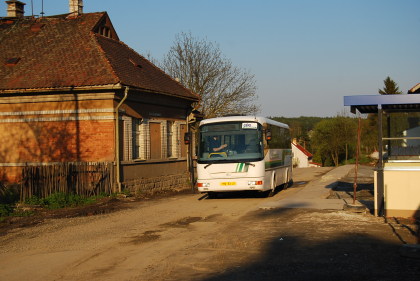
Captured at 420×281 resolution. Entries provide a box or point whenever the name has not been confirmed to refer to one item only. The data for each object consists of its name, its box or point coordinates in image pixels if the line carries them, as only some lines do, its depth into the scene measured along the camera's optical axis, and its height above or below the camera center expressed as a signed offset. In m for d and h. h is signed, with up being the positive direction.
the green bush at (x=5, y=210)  15.78 -1.64
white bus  18.36 -0.12
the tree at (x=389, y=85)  84.07 +9.81
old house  21.30 +1.96
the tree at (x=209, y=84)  44.75 +5.57
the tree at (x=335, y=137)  83.25 +1.88
